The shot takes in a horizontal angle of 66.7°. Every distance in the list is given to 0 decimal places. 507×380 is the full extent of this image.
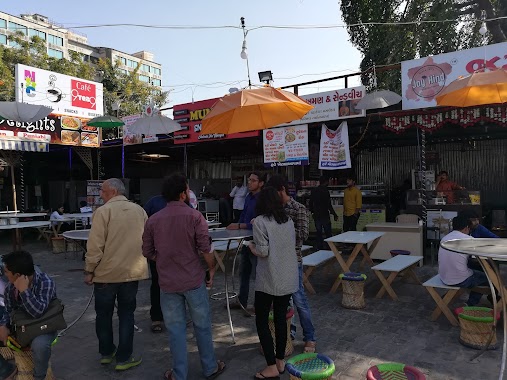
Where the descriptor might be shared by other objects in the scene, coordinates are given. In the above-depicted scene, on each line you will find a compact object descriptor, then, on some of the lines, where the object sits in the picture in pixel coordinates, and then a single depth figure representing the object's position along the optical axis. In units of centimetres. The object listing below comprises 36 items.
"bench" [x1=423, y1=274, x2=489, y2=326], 411
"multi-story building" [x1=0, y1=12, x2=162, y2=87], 4572
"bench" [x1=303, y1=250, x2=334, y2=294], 533
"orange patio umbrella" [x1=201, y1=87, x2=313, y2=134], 480
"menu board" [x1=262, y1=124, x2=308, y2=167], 862
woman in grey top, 291
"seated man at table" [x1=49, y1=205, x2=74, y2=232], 955
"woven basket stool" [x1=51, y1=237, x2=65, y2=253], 938
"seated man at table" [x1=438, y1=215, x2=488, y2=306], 402
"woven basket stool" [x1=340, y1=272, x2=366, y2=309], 475
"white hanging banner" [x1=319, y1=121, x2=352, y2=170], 824
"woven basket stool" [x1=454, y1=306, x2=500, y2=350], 351
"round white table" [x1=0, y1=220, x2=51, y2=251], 721
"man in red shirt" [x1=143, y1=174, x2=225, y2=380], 287
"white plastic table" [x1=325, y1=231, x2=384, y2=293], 535
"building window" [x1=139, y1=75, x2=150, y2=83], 6422
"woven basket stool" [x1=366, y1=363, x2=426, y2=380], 250
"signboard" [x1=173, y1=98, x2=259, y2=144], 991
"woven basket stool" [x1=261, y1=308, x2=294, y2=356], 336
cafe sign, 1105
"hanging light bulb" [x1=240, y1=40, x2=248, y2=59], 770
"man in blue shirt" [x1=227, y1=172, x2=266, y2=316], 432
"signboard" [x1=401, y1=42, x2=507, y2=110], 688
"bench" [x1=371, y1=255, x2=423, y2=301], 492
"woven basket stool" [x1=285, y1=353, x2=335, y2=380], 252
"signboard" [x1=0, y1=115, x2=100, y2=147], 1039
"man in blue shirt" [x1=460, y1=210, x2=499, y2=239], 435
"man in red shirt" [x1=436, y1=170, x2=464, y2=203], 859
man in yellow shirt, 869
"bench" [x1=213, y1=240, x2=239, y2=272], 634
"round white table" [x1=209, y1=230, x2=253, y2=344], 364
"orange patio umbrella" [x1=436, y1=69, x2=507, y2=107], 512
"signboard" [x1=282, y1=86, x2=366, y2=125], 800
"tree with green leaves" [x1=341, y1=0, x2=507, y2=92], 1439
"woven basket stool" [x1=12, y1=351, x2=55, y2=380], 279
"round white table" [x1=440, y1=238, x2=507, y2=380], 279
